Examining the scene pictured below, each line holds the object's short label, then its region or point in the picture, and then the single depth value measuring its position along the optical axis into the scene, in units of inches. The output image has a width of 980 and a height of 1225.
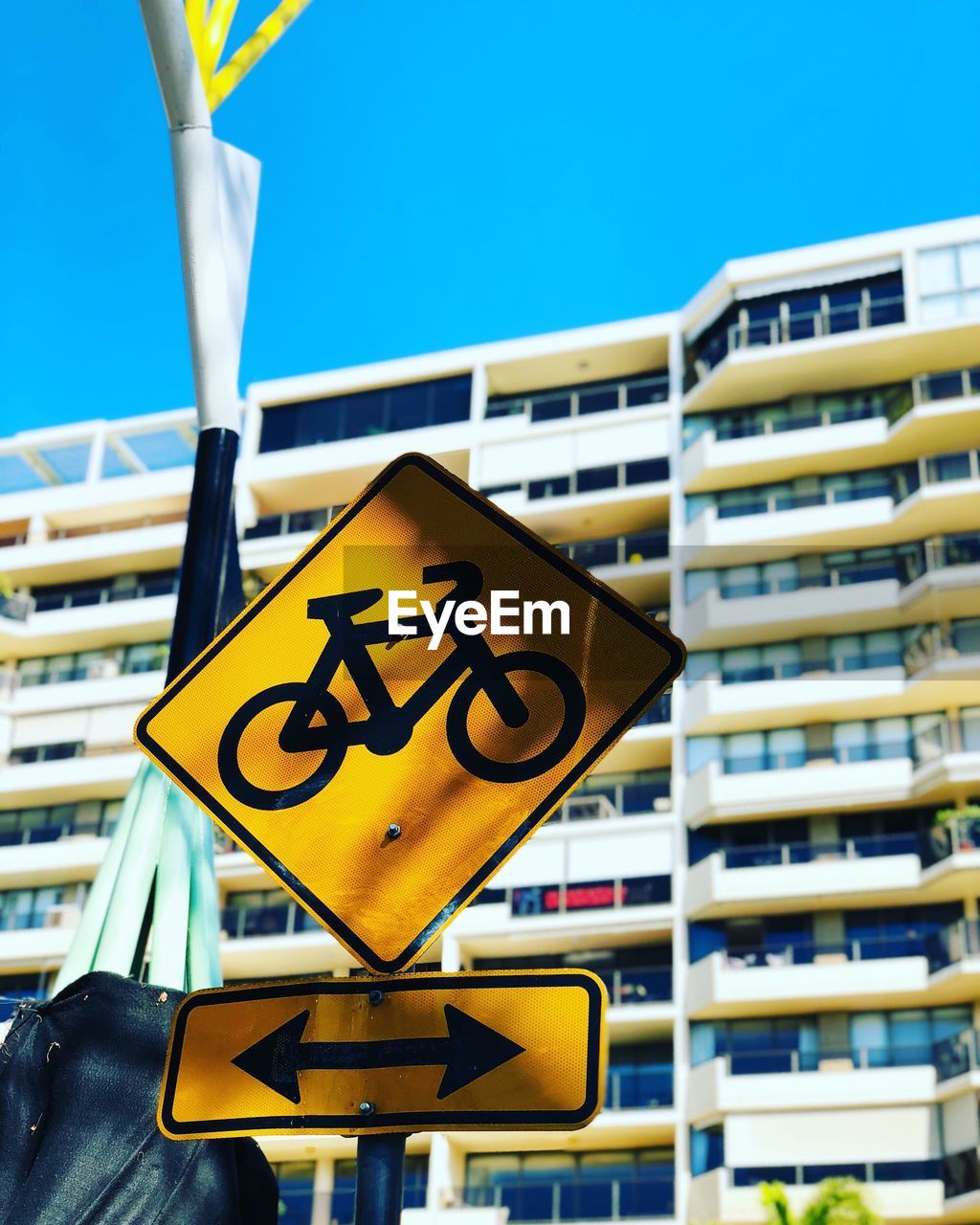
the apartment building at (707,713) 1512.1
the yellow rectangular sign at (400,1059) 84.7
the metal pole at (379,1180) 82.4
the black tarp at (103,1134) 117.9
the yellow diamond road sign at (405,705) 92.8
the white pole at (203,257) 155.2
